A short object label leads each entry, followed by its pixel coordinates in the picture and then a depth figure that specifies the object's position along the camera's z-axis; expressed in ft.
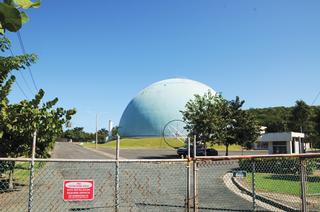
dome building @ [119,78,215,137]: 245.61
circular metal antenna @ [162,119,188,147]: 222.09
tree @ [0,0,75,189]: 27.20
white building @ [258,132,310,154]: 101.06
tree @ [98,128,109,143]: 351.98
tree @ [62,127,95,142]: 416.39
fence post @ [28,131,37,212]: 17.05
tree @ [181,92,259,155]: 89.46
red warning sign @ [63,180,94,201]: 17.44
